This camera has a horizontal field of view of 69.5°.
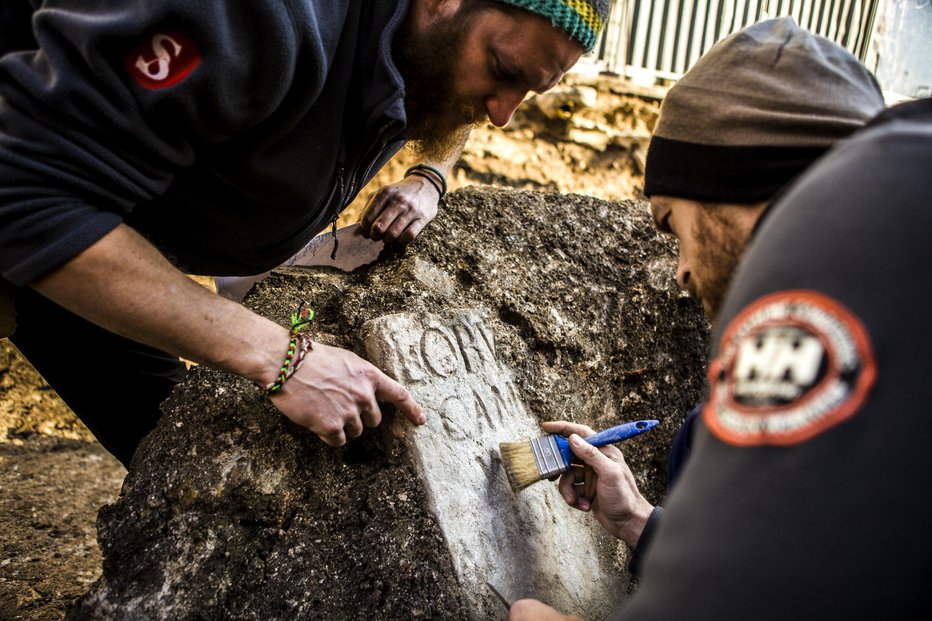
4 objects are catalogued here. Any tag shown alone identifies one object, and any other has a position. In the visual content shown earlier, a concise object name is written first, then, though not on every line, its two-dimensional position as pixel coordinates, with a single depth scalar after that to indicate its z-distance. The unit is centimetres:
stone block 132
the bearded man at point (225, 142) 108
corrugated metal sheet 551
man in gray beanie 95
